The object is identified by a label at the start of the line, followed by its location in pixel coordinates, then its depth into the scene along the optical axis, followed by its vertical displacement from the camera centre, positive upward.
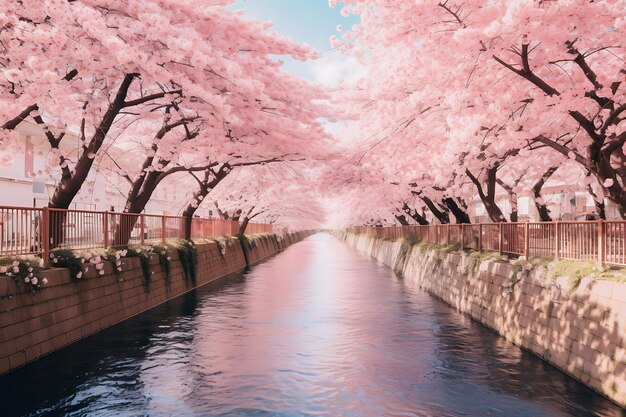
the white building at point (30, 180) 34.16 +2.70
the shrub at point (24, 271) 9.84 -0.86
